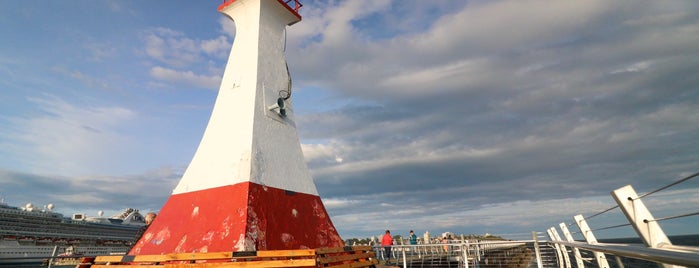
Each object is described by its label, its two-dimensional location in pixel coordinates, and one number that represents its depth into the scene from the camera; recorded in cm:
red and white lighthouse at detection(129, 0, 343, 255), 801
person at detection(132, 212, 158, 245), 1357
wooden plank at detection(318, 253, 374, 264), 669
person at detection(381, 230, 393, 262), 1493
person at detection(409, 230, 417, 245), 1662
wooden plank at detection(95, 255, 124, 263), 695
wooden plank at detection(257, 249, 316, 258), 638
